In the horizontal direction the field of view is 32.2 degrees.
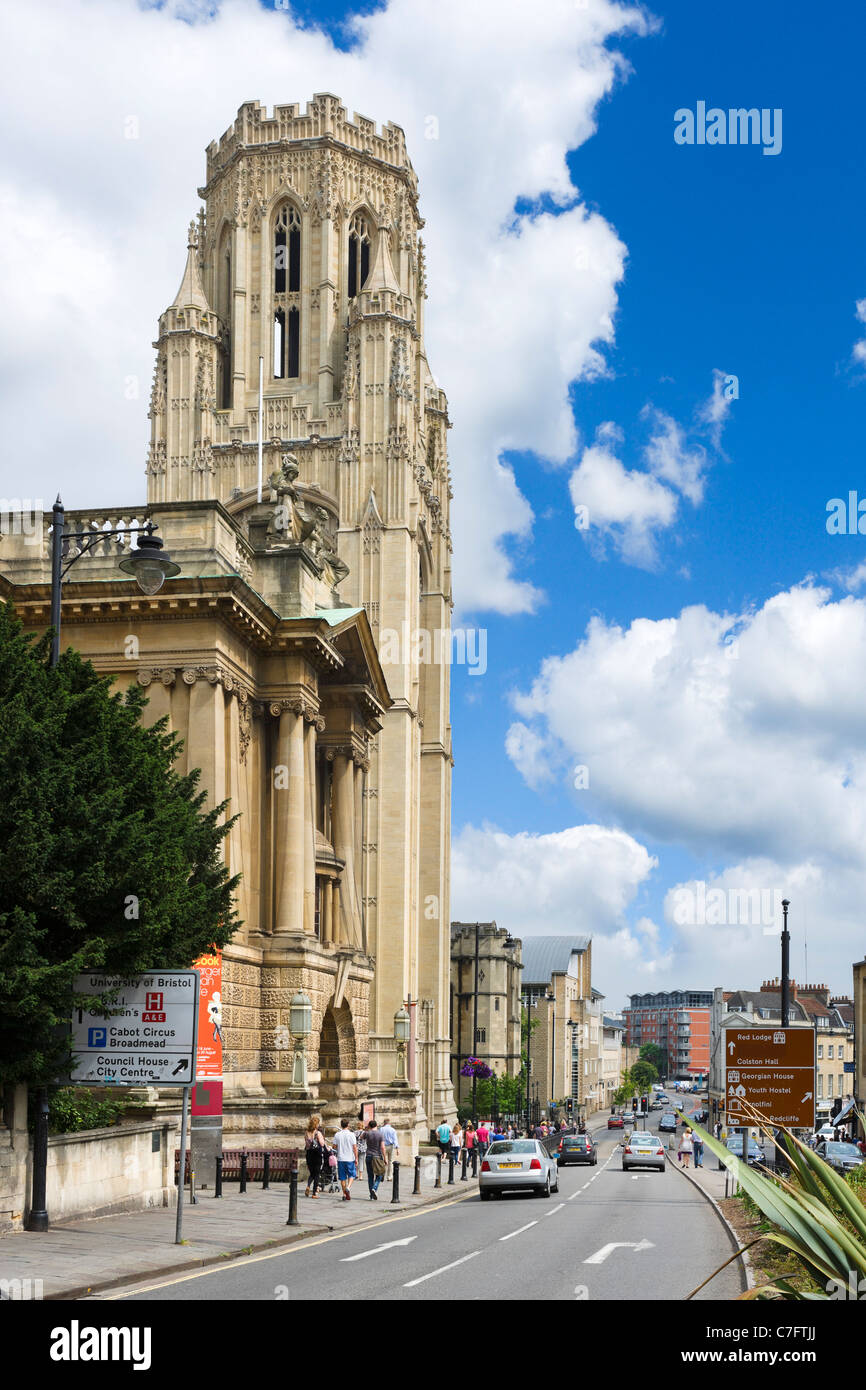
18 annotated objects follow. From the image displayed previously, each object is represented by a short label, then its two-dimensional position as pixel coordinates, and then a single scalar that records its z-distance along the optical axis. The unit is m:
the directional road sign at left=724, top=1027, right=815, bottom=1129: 26.53
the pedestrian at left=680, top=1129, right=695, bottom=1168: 54.94
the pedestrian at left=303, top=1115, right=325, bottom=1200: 28.34
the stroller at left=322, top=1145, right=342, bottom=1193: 30.28
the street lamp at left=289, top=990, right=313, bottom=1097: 33.12
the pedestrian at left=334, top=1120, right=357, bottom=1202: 28.91
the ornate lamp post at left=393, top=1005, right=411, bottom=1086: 47.75
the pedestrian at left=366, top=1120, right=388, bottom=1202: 30.06
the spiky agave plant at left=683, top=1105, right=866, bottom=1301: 6.33
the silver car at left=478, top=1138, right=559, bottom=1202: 32.81
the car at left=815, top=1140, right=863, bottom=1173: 43.31
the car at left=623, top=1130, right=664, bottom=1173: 48.22
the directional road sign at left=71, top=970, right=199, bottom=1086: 19.17
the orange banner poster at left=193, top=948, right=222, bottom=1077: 25.62
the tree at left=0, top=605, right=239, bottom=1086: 18.39
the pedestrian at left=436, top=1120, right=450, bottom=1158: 43.44
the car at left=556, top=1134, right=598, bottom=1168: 55.03
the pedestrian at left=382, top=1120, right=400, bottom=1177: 33.44
